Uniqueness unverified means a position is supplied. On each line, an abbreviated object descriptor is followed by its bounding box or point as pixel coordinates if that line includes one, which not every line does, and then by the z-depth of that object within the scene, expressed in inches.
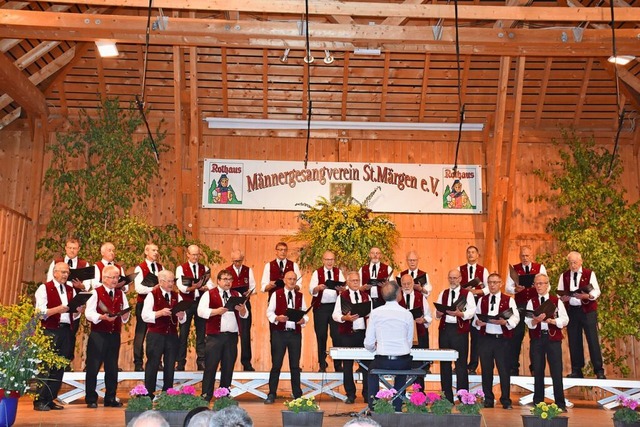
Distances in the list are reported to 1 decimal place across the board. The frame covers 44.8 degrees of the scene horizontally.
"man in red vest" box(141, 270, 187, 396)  326.6
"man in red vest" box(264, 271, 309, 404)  351.6
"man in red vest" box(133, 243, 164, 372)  379.2
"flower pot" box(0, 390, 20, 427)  243.1
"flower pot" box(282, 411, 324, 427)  255.8
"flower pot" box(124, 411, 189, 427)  251.3
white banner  489.4
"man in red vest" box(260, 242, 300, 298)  406.6
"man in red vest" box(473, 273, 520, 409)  342.0
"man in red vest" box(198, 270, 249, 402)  334.3
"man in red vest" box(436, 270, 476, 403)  349.7
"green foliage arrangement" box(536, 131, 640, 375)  426.0
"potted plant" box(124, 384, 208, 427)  252.4
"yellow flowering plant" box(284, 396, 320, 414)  257.0
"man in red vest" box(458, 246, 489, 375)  391.2
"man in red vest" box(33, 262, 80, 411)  318.7
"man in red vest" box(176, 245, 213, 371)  387.5
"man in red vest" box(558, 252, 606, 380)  383.2
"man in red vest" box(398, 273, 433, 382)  376.5
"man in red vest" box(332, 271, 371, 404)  358.0
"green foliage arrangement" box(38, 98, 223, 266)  436.1
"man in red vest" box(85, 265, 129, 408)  323.9
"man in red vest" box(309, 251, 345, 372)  396.2
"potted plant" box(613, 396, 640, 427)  251.9
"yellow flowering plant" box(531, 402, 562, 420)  249.6
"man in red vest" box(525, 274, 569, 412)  343.1
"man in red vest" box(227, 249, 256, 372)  398.0
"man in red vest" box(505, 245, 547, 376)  392.5
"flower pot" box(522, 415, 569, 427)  249.8
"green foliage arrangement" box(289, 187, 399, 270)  438.9
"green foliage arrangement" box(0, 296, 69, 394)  250.1
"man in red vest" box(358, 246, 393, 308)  402.0
